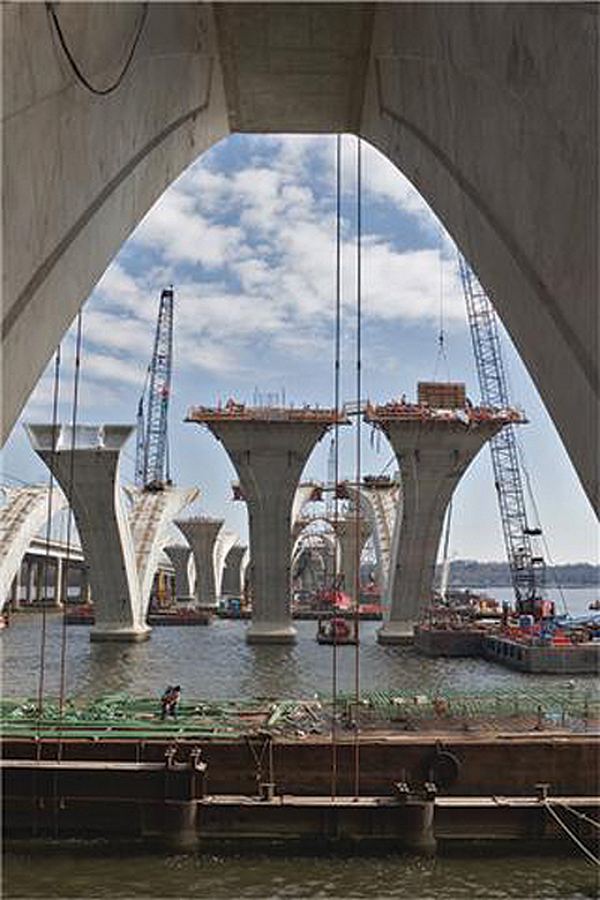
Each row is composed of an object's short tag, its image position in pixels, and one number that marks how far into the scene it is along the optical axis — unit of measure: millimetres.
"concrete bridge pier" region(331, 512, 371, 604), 102938
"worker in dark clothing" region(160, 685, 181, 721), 23469
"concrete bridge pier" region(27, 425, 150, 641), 54500
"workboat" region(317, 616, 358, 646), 59594
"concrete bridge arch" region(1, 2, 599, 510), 5426
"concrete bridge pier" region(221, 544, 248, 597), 146125
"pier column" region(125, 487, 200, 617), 65056
